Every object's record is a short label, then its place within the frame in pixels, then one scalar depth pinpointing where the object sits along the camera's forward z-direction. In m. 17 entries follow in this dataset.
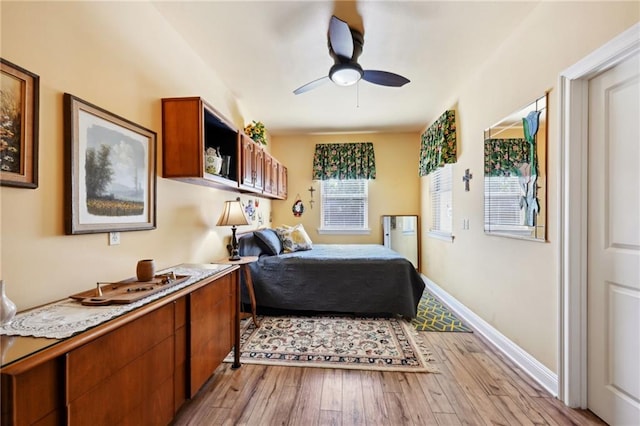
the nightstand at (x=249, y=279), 2.94
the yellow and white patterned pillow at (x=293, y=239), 3.74
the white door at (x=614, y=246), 1.46
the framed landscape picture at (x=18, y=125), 1.09
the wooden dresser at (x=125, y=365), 0.80
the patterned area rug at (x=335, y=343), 2.26
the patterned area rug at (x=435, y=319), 2.94
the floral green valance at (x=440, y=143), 3.48
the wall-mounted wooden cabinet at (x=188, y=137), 2.09
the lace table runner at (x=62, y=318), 0.93
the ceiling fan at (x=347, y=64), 1.93
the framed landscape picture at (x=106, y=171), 1.38
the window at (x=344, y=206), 5.17
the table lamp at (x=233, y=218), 2.89
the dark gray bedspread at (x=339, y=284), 3.13
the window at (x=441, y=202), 3.82
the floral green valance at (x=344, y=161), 5.02
